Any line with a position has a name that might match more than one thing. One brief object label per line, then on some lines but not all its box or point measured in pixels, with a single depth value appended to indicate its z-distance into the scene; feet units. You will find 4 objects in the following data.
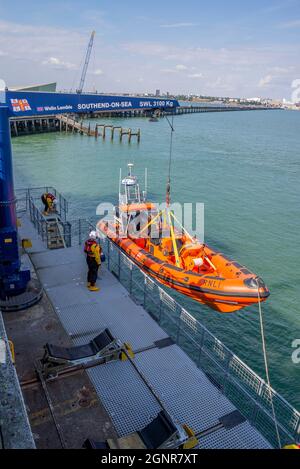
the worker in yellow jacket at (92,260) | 26.76
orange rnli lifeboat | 33.65
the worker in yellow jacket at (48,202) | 41.93
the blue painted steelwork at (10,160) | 22.25
